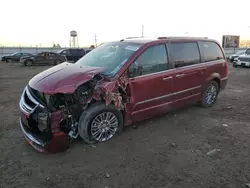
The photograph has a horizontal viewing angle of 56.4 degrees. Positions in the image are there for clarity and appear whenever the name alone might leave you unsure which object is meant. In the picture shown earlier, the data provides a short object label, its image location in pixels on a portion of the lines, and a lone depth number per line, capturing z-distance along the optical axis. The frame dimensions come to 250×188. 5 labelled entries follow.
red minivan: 3.69
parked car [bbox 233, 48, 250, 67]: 17.95
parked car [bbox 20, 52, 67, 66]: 22.47
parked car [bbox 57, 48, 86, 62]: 25.45
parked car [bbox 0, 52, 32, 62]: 27.31
